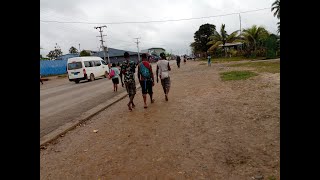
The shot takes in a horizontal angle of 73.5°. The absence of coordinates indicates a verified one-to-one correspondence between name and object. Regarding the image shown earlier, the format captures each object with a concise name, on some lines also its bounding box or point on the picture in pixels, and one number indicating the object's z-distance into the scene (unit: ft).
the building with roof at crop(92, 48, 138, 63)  203.96
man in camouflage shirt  20.36
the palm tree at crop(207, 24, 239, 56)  127.89
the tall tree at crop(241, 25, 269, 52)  104.76
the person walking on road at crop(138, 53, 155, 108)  20.52
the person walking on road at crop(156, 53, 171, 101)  22.44
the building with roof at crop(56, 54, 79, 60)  144.53
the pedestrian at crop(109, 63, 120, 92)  32.51
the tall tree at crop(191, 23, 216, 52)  175.70
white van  56.31
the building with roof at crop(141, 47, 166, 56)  262.04
